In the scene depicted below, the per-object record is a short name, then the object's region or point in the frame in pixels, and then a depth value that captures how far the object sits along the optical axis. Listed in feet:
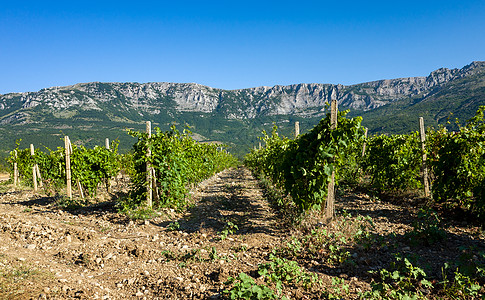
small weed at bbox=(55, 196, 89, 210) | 27.86
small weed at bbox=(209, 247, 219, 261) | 14.53
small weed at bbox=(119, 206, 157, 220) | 23.09
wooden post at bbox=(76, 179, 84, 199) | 32.00
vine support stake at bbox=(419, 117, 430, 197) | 27.91
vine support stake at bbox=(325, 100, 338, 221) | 19.76
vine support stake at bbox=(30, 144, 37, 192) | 43.93
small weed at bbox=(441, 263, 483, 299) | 10.31
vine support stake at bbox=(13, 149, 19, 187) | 51.60
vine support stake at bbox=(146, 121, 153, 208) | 25.08
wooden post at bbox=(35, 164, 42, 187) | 45.13
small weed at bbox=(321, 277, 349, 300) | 10.85
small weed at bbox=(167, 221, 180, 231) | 20.71
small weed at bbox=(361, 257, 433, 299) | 10.33
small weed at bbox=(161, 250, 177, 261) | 15.08
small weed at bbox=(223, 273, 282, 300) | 9.33
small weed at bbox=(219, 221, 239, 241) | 18.22
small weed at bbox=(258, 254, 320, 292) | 11.65
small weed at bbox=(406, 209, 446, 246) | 16.49
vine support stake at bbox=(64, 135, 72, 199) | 29.73
